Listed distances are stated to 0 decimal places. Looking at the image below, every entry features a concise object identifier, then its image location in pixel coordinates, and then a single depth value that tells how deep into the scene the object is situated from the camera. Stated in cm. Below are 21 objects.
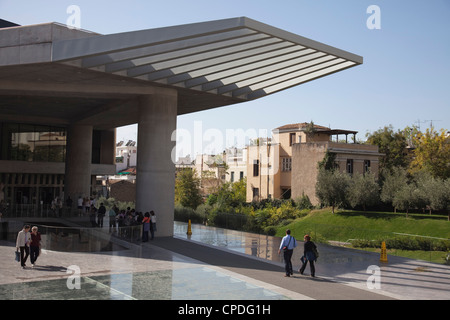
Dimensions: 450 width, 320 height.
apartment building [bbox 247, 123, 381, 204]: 4772
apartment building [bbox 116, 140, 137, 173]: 9806
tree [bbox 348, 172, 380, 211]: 4100
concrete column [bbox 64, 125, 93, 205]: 3725
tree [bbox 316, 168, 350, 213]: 4231
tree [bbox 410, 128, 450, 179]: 4616
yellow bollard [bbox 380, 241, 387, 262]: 1706
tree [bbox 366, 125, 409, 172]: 5659
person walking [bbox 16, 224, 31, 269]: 1375
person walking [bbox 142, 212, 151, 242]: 1967
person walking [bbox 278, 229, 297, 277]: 1368
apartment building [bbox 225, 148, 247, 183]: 6887
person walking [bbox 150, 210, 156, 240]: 2045
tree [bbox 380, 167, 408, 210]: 4103
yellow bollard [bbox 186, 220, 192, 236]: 2366
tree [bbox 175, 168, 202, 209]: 4697
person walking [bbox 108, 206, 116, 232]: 1858
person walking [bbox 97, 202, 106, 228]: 2056
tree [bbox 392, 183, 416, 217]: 3900
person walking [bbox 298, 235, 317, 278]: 1384
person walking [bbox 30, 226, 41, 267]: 1400
